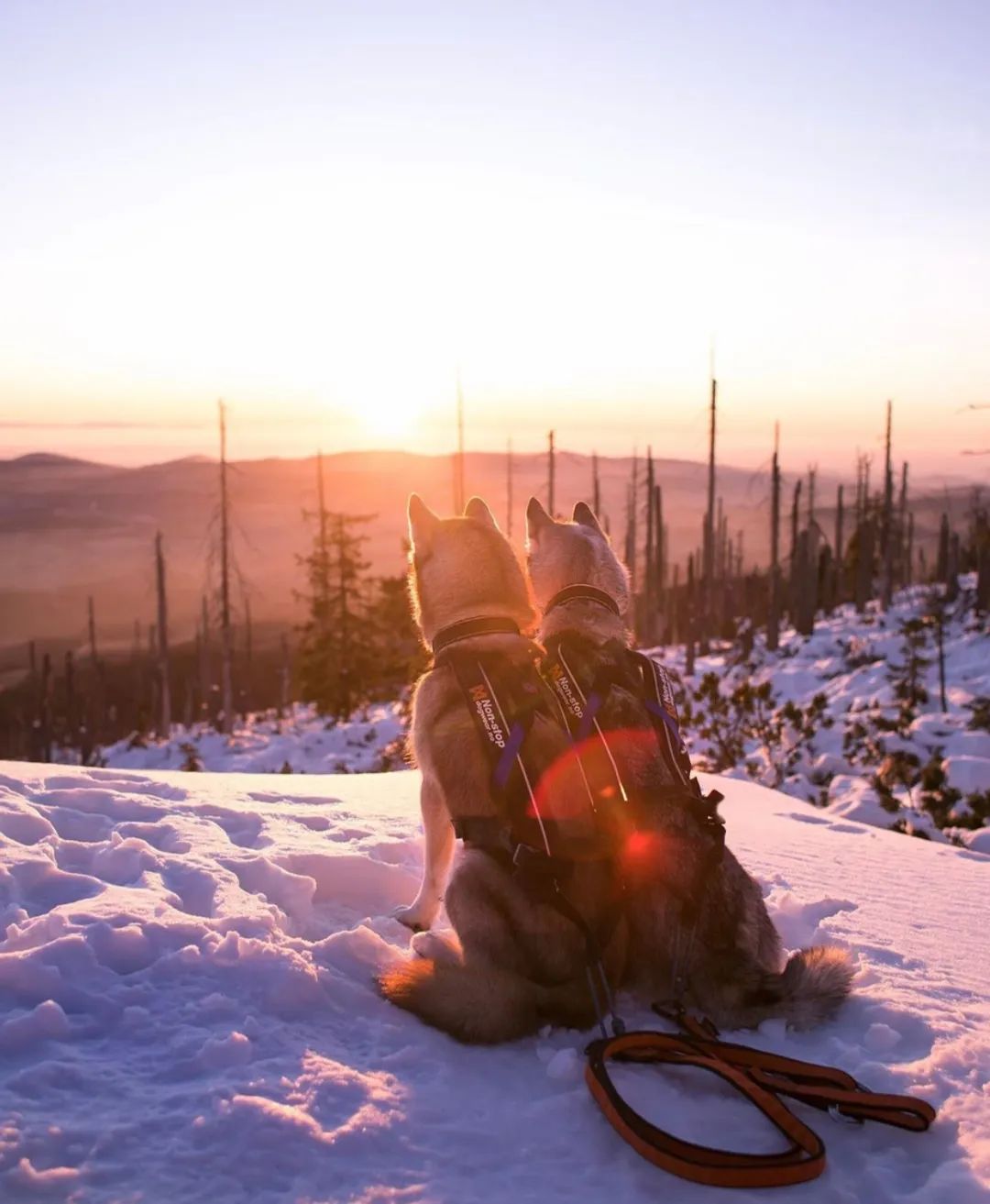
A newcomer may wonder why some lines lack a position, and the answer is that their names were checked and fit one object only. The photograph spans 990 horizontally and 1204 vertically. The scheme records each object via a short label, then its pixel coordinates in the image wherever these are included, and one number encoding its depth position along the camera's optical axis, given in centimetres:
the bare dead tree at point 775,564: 3947
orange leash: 272
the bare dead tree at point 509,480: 4734
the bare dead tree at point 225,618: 3409
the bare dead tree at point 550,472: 4244
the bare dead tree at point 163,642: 4606
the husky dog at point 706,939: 381
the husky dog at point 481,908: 361
